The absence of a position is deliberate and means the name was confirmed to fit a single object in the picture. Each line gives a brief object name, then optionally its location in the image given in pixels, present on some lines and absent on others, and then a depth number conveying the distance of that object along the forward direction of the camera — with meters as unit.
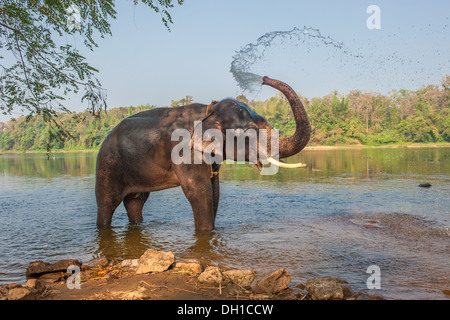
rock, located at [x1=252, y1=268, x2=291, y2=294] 4.19
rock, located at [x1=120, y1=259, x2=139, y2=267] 5.15
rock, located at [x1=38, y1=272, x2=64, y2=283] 4.74
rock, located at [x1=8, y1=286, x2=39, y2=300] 3.88
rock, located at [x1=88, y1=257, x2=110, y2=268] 5.31
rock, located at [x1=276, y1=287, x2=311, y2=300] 4.05
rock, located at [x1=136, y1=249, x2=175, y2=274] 4.84
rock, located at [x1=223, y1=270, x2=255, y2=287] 4.48
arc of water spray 6.46
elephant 6.64
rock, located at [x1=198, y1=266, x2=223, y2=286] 4.38
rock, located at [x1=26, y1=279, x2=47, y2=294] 4.20
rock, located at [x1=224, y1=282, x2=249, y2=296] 4.16
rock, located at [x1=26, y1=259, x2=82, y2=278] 4.86
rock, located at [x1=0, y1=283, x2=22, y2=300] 3.89
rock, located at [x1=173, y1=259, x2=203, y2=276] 4.81
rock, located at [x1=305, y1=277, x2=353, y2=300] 3.97
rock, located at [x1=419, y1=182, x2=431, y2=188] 12.59
